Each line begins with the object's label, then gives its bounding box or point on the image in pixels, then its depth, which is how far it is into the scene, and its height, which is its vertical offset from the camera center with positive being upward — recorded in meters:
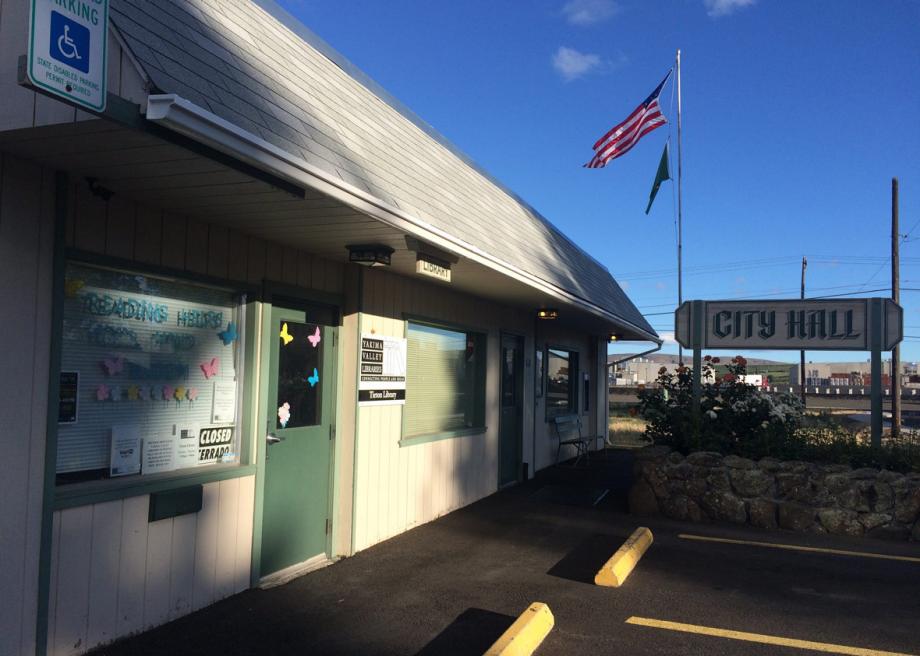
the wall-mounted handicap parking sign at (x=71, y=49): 3.04 +1.28
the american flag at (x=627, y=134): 16.12 +5.03
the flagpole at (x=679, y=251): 22.51 +3.54
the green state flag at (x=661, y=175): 20.11 +5.16
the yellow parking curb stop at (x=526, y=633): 4.43 -1.62
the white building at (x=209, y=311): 3.94 +0.36
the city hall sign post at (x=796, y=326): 9.70 +0.63
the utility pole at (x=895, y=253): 26.33 +4.25
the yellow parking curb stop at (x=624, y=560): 6.21 -1.65
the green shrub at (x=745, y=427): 9.30 -0.73
